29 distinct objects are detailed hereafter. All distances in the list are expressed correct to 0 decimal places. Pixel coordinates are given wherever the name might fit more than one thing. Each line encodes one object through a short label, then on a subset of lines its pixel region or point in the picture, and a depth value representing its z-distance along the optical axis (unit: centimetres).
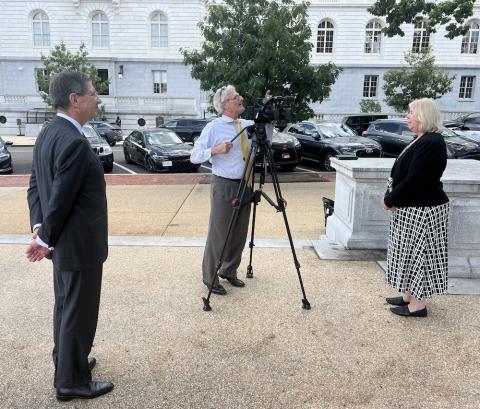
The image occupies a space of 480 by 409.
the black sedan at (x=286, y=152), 1327
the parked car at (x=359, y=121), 2066
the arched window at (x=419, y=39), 3812
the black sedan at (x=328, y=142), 1361
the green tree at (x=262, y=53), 1184
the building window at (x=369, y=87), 3994
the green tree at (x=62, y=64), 3253
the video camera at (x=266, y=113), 380
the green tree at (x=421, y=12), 1072
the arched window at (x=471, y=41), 3881
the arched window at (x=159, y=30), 3897
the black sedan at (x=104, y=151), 1417
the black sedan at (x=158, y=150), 1380
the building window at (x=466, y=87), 3922
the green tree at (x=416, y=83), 2974
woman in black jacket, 348
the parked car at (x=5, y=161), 1381
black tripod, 386
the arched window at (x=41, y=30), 3900
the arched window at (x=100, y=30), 3903
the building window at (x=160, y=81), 3934
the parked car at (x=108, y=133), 2527
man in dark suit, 247
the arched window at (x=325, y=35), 3981
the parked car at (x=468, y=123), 2054
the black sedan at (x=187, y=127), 2420
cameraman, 407
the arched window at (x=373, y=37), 3934
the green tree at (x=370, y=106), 3641
